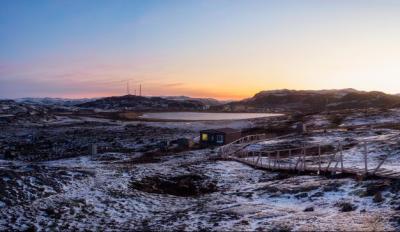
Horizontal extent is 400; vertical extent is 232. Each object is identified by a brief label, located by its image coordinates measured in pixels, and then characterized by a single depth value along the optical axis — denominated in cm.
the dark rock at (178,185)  2569
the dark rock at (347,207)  1708
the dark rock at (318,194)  2035
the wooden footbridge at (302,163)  2230
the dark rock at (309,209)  1791
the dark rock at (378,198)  1725
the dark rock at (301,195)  2085
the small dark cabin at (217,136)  6128
